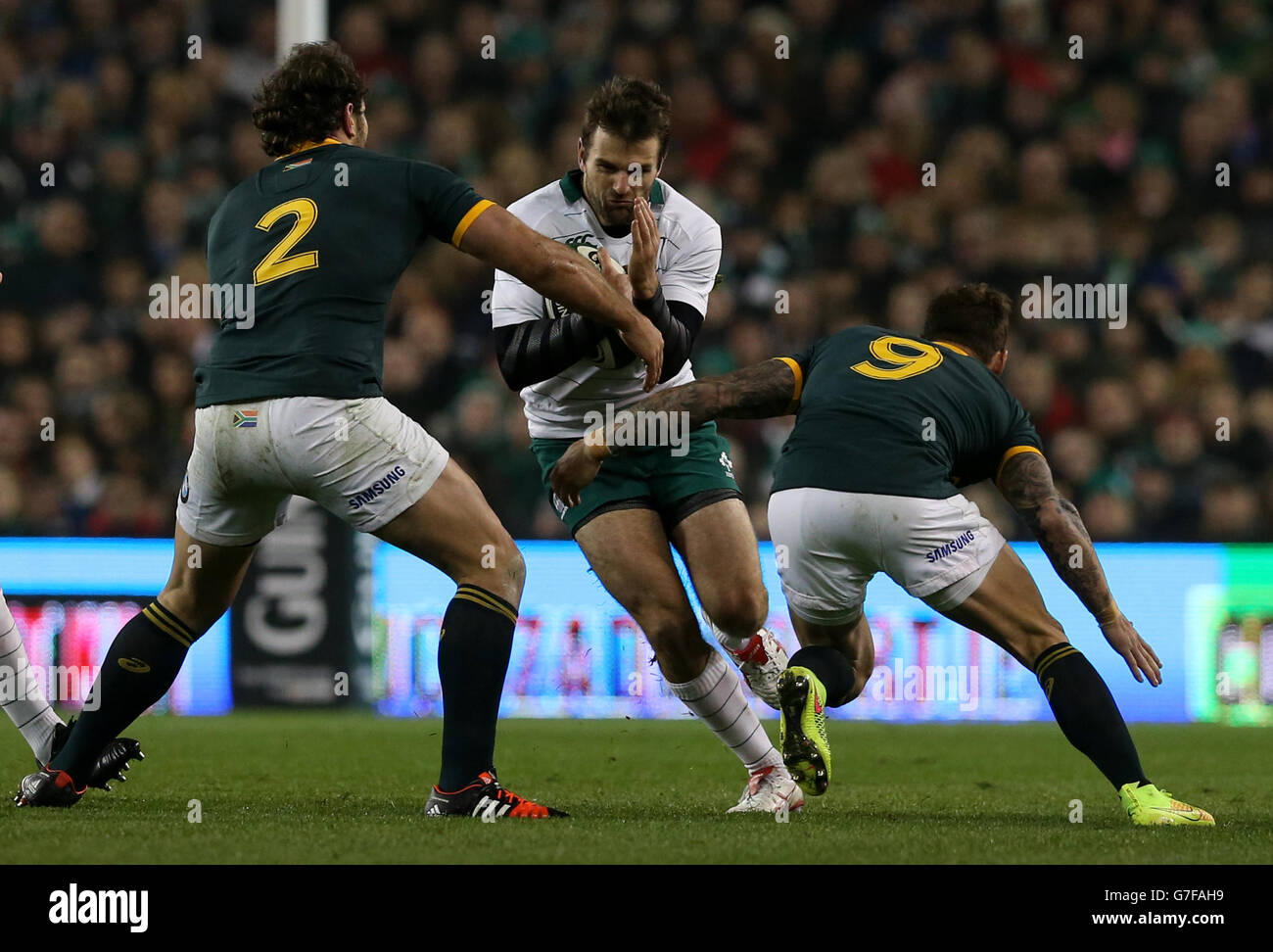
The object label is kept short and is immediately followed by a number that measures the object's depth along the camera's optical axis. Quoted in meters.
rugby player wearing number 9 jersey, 9.83
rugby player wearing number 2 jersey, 9.10
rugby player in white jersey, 10.38
